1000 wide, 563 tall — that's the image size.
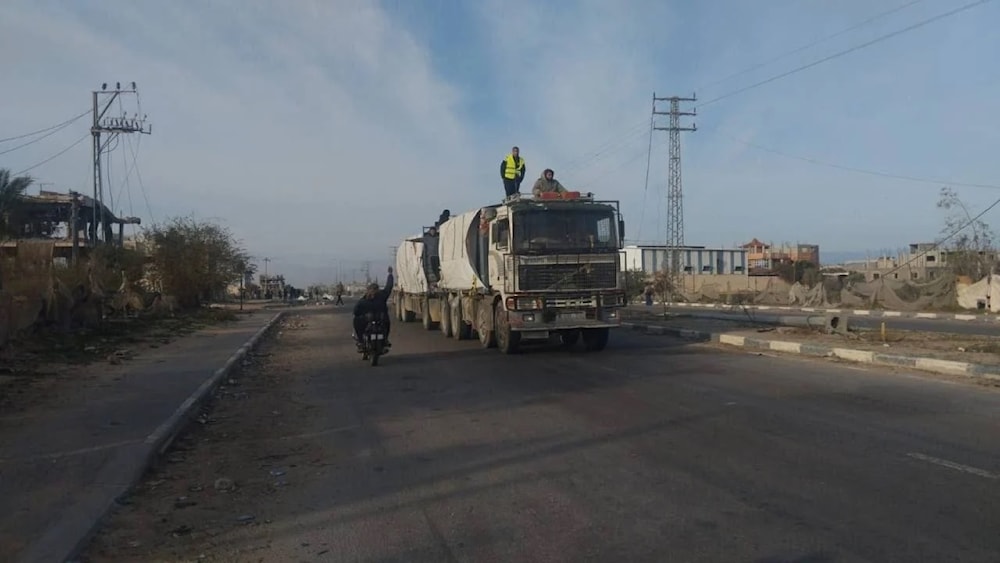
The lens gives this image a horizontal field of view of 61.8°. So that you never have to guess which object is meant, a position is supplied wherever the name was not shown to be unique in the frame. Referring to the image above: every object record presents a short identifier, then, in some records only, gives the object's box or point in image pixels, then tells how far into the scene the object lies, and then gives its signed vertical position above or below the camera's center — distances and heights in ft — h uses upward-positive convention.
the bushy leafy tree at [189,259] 147.95 +6.40
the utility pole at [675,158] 177.78 +27.93
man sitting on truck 62.85 +8.09
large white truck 57.11 +1.49
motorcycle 56.95 -3.25
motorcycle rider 57.57 -0.88
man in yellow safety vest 68.90 +9.90
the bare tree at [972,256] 140.26 +5.31
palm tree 95.94 +12.13
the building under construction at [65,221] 149.72 +16.00
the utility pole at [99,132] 128.47 +25.40
